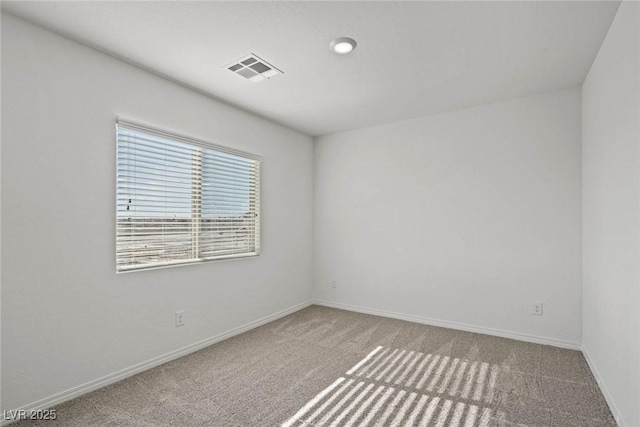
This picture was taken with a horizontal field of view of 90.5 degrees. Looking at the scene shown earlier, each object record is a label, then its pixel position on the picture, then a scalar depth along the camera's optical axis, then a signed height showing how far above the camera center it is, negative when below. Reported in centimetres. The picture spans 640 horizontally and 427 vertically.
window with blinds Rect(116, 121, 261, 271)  254 +15
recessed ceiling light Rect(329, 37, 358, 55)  221 +122
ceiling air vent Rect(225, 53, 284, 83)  249 +122
